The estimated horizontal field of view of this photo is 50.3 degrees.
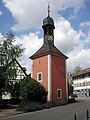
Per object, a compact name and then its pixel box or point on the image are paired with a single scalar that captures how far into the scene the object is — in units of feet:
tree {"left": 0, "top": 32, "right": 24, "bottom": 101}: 46.84
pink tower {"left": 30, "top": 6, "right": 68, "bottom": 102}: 52.68
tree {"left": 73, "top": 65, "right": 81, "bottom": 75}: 138.75
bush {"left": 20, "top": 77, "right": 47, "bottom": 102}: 46.19
